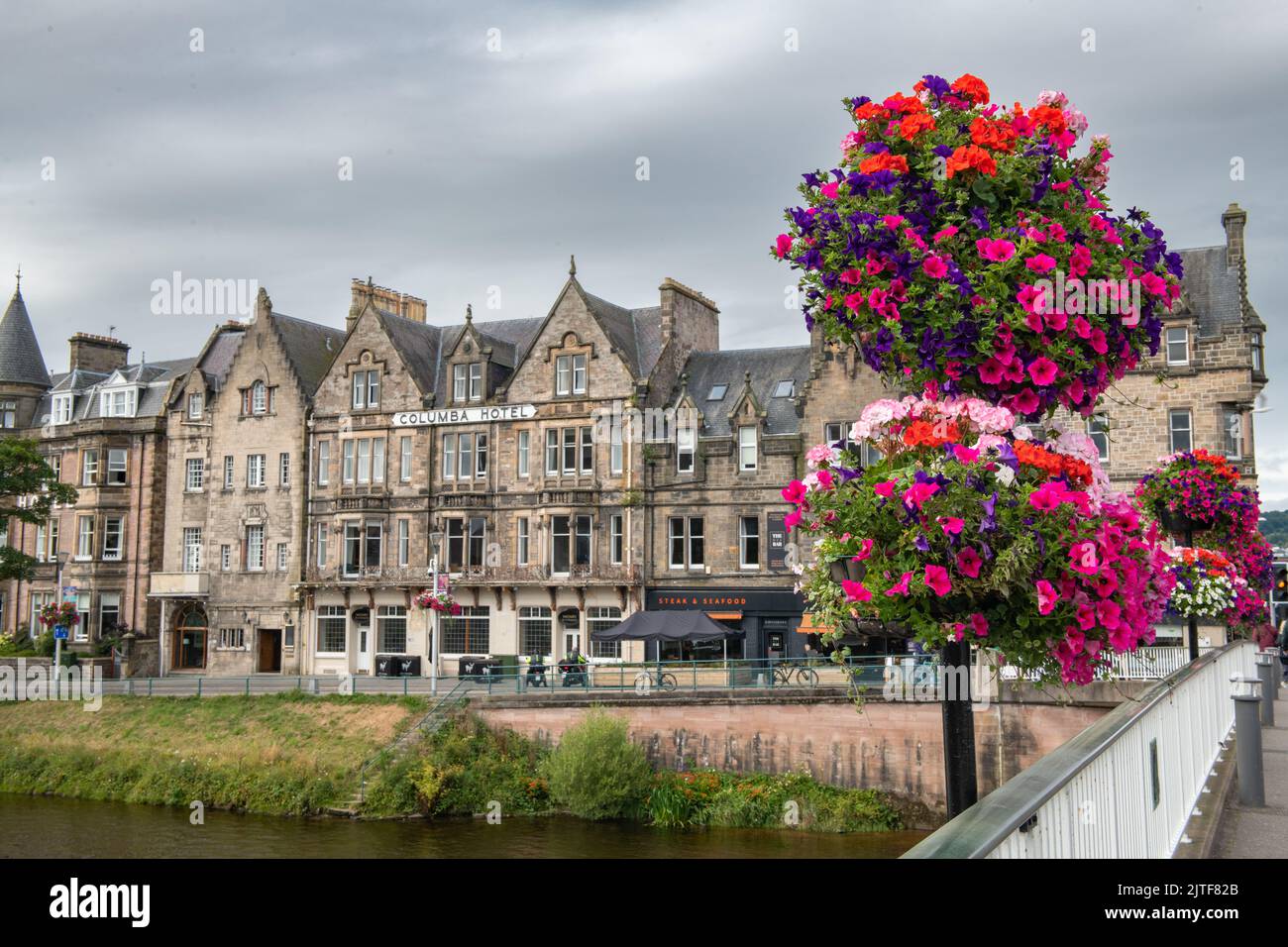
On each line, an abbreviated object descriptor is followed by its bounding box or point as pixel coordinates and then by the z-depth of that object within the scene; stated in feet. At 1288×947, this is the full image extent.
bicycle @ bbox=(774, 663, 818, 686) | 106.52
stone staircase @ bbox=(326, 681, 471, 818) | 107.45
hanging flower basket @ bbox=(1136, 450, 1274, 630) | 61.00
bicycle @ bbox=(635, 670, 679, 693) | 111.75
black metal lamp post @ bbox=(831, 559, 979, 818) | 26.12
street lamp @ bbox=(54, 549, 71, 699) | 146.06
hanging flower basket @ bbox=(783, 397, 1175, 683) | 24.57
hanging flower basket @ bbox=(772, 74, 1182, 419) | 26.61
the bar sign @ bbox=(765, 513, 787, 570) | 136.05
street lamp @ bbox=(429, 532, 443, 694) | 150.15
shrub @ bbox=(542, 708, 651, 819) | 101.81
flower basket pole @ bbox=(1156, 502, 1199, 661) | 60.98
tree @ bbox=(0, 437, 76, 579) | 148.77
